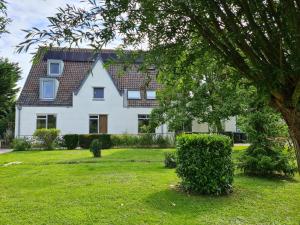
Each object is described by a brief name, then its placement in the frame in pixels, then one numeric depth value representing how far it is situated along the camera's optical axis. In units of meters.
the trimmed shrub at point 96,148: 12.70
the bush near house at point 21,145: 18.01
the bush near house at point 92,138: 18.49
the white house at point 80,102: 21.46
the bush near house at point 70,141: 18.42
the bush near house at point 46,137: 18.45
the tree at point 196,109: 15.81
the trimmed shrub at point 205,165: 5.94
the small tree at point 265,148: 7.81
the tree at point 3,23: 3.26
